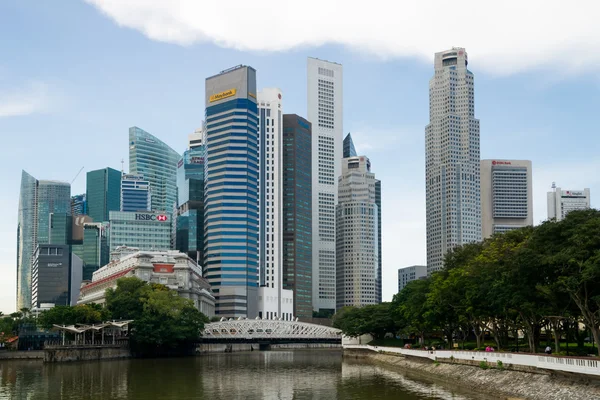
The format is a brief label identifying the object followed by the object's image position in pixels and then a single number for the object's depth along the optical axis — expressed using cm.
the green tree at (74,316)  17450
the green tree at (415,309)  13712
